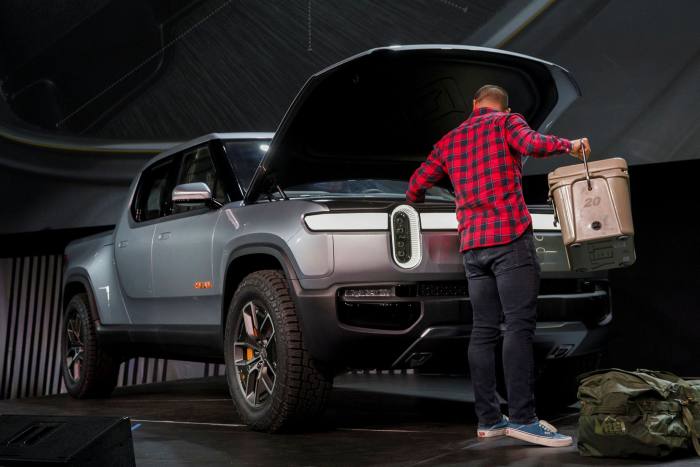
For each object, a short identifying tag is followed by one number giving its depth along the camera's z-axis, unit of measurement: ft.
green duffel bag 10.61
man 12.06
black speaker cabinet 8.45
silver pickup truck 12.64
